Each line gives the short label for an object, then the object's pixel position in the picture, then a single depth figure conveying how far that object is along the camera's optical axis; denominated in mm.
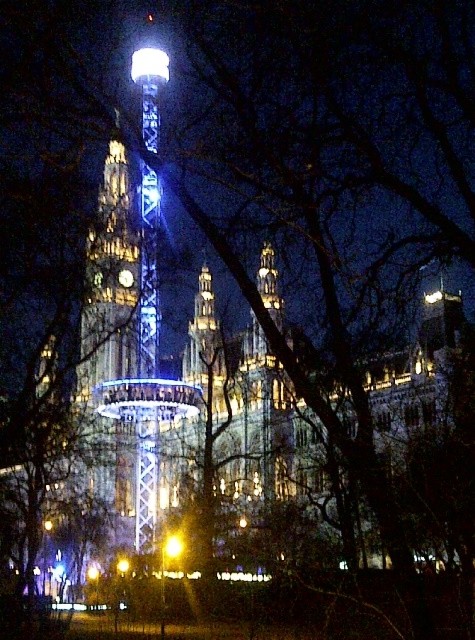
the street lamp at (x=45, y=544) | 49703
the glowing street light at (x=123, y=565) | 52219
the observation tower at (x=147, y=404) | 63750
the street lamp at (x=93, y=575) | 45312
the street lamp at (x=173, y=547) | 26891
